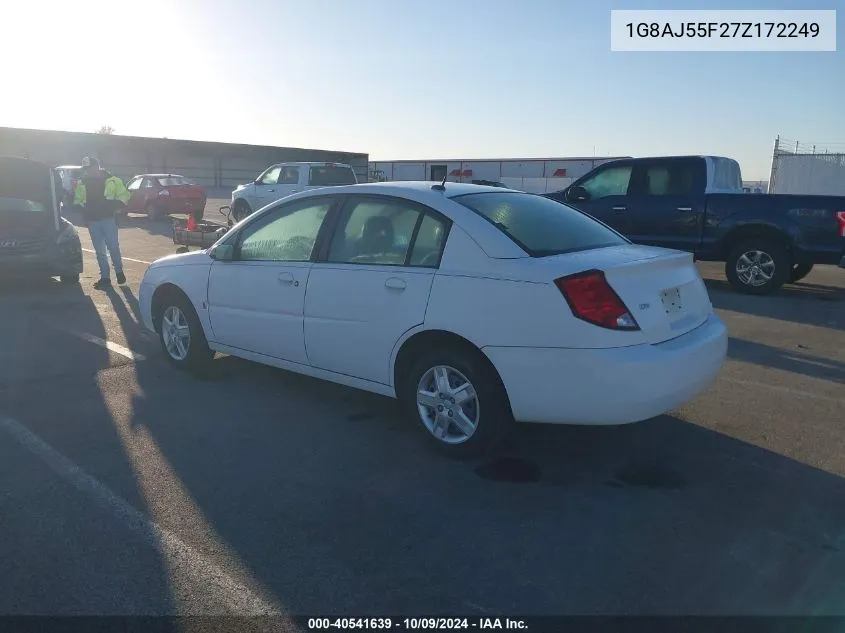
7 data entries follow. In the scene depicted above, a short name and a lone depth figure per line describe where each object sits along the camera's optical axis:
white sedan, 3.54
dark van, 9.48
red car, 21.58
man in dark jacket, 9.56
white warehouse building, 37.75
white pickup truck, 17.64
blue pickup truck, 9.11
